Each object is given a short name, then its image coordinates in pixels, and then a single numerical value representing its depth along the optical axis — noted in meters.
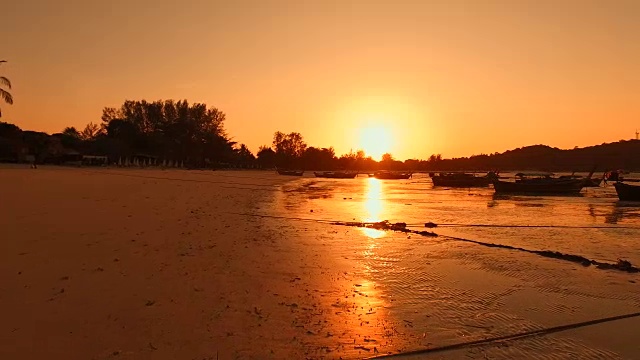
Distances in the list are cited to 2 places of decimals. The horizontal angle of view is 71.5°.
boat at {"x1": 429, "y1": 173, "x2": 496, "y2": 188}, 65.00
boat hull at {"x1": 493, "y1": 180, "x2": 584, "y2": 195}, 47.91
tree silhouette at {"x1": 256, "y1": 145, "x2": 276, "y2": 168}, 157.12
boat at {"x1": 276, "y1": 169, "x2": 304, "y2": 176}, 107.46
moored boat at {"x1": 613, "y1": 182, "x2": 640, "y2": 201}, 37.44
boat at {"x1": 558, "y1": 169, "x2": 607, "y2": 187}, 64.39
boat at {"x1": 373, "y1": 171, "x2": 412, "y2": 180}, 104.81
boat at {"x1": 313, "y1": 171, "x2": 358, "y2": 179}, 104.25
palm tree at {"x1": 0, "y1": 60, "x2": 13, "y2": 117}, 38.06
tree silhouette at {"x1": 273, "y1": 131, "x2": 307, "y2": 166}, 160.38
